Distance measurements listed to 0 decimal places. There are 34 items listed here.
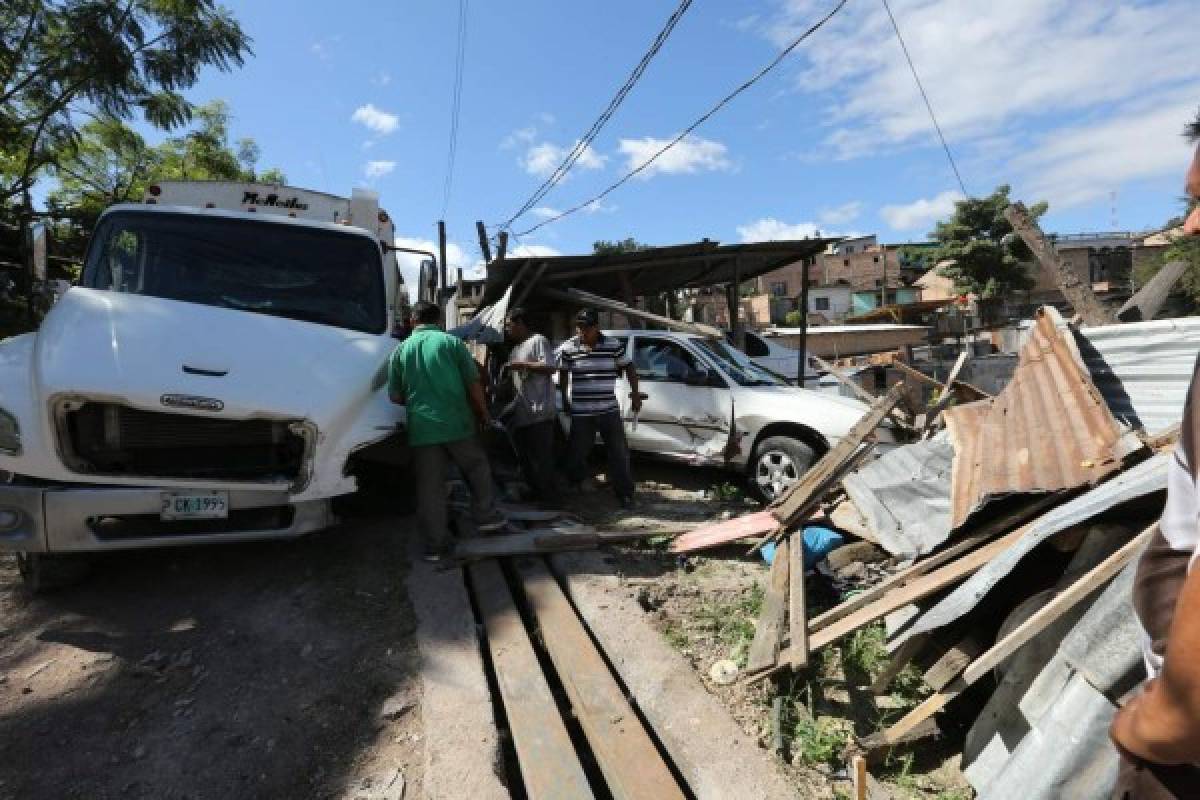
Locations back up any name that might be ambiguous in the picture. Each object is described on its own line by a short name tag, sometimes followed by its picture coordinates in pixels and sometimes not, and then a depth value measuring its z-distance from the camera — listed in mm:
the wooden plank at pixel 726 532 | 4828
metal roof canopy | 7547
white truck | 3453
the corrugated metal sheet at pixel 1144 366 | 4211
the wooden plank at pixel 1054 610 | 2420
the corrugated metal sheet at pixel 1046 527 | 2616
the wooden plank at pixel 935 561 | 3293
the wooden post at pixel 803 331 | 9009
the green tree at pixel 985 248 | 33438
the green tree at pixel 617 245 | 56141
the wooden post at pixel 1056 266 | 4477
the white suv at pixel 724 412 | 6000
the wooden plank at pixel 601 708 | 2496
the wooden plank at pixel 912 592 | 3061
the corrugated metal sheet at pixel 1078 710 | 1976
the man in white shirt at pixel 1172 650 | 984
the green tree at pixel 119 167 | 14430
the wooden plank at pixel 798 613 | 2991
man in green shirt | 4398
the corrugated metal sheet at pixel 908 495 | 3969
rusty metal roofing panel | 3322
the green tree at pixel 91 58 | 9078
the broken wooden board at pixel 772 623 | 3135
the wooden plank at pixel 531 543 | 4516
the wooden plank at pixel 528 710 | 2486
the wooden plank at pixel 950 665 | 2725
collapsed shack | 2123
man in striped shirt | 5961
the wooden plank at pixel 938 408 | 5957
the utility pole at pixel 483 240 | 17939
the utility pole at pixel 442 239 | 18469
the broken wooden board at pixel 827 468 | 4766
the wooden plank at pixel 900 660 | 2938
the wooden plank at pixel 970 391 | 6098
